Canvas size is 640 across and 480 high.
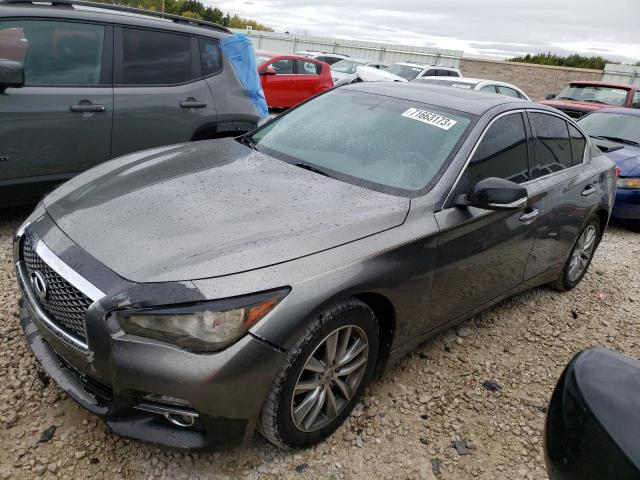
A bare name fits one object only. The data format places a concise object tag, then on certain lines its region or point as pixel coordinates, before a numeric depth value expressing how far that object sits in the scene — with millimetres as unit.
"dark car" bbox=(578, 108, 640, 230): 6430
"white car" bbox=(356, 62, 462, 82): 15000
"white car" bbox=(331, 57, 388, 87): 15719
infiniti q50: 1929
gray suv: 3861
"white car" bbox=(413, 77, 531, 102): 10517
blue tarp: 5113
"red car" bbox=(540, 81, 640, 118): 11195
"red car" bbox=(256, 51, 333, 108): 12281
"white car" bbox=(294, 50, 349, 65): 18661
